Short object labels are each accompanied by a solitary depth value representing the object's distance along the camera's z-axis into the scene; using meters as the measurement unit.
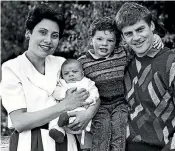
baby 2.91
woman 2.68
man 2.77
